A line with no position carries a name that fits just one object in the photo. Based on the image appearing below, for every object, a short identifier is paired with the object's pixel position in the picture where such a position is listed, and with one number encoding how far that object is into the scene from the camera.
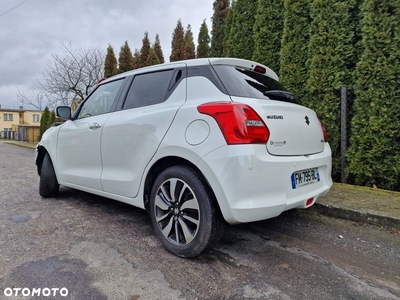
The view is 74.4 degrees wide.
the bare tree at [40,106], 23.88
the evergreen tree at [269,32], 5.72
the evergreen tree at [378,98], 3.84
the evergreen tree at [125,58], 14.75
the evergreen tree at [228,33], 7.55
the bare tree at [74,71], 16.25
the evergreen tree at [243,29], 6.98
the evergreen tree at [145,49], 14.07
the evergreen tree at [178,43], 12.60
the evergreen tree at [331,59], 4.38
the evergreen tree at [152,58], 12.91
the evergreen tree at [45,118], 19.62
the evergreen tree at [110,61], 15.53
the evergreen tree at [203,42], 11.65
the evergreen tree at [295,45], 4.96
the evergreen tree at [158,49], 14.45
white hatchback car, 1.89
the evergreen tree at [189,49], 12.12
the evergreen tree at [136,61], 14.06
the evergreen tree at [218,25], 10.34
